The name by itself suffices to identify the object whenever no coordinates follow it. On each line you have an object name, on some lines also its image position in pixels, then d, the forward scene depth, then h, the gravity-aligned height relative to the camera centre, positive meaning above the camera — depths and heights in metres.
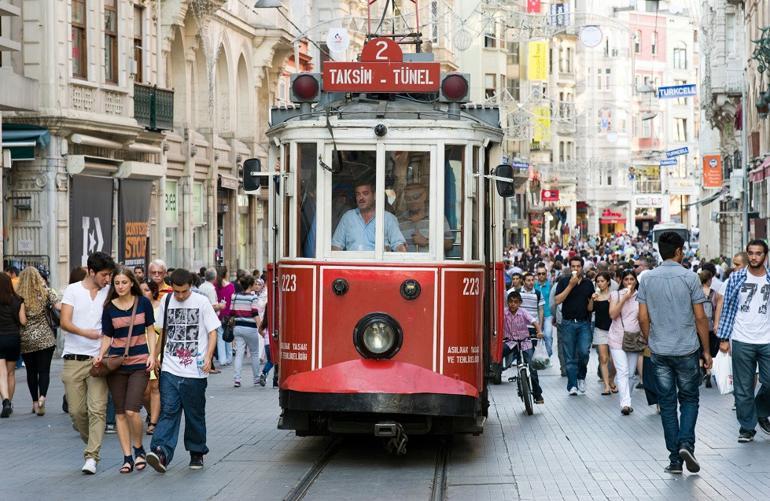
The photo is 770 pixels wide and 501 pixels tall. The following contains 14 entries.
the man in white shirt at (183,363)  12.17 -0.97
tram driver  12.45 +0.13
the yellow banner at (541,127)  59.83 +4.72
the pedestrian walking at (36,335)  16.72 -1.01
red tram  12.31 -0.13
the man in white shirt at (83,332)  12.48 -0.73
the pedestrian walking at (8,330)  16.28 -0.94
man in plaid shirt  13.36 -0.78
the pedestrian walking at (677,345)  11.70 -0.81
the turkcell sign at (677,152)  48.38 +2.97
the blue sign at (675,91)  36.50 +3.71
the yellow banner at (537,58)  65.06 +8.08
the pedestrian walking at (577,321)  19.52 -1.05
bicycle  16.78 -1.63
